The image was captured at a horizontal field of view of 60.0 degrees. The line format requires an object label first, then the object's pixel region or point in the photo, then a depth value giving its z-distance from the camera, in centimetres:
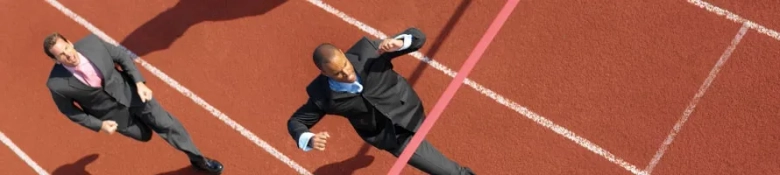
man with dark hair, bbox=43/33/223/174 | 519
